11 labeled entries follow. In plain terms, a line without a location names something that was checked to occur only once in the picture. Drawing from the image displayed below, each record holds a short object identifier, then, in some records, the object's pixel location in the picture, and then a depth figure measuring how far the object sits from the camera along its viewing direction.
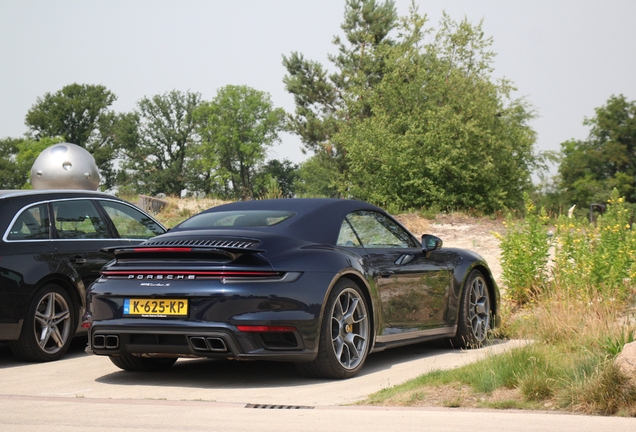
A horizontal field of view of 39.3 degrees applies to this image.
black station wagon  8.30
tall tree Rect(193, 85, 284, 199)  89.75
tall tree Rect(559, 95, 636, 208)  71.69
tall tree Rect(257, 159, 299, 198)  90.56
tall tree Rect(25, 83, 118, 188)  86.31
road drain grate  5.69
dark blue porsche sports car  6.50
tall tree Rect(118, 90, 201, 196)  88.88
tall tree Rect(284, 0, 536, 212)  27.91
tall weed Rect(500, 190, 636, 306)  10.40
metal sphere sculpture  20.33
